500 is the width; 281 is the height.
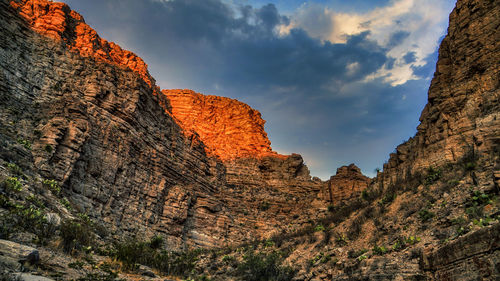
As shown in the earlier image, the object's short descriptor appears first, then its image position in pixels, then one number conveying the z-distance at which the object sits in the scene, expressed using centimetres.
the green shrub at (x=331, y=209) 3688
